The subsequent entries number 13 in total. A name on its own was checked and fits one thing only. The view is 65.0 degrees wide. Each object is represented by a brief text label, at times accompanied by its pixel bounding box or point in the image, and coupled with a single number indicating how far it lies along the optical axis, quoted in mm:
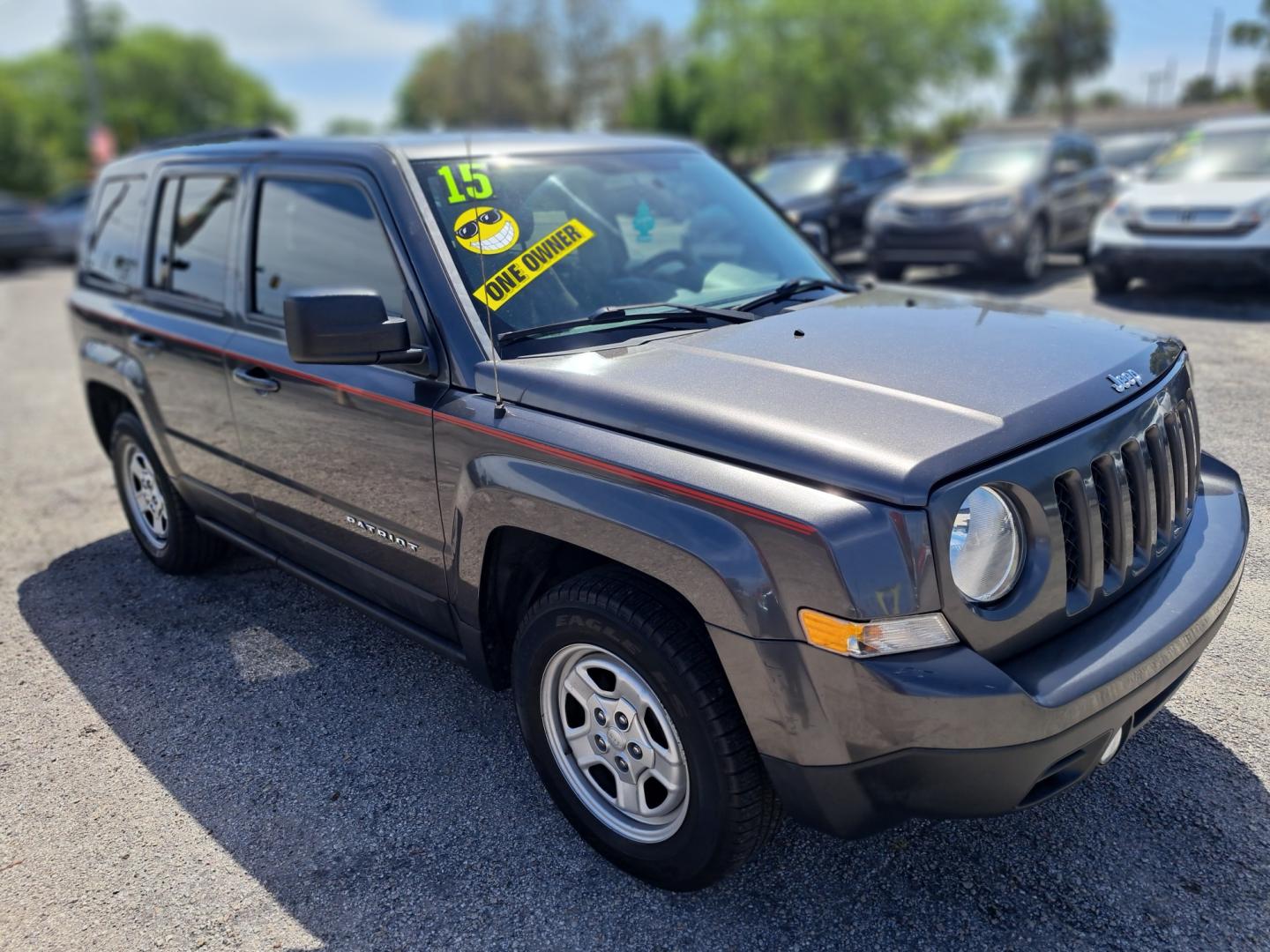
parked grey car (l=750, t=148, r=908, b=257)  12945
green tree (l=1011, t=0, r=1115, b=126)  73750
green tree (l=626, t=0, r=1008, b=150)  42938
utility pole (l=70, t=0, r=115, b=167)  29234
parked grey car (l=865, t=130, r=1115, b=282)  10703
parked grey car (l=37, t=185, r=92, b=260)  22266
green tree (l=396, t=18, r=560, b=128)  72375
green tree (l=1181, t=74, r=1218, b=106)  59500
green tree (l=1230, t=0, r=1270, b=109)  30984
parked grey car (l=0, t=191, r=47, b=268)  21547
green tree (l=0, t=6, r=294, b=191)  88125
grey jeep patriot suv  2062
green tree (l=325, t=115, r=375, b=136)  111012
